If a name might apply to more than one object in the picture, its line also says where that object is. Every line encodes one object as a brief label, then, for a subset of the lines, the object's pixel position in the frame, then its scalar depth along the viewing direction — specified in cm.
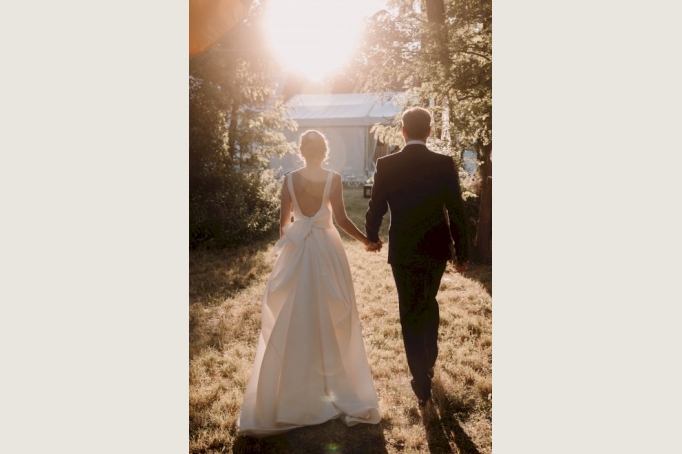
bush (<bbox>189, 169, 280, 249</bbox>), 836
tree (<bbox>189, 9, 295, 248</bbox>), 837
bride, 313
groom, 333
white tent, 2036
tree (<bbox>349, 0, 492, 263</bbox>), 462
